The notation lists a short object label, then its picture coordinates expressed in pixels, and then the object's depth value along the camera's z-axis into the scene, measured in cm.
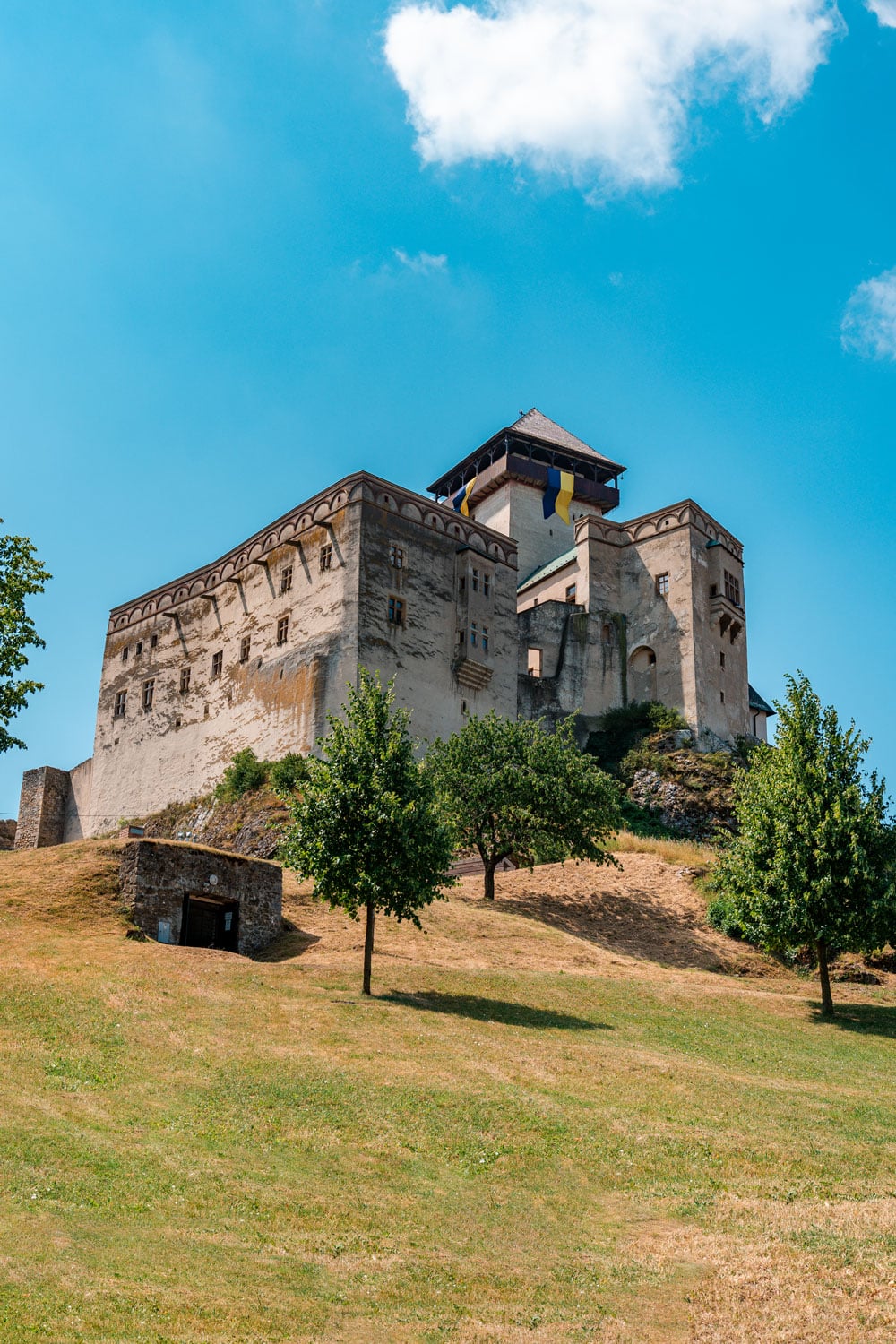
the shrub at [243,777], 4909
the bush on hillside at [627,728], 5719
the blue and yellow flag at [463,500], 7564
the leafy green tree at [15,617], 2758
